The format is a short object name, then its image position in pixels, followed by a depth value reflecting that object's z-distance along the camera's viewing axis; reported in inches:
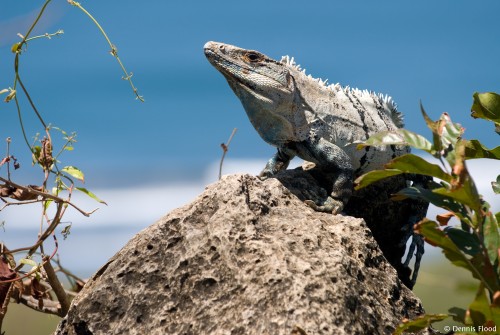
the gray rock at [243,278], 284.8
